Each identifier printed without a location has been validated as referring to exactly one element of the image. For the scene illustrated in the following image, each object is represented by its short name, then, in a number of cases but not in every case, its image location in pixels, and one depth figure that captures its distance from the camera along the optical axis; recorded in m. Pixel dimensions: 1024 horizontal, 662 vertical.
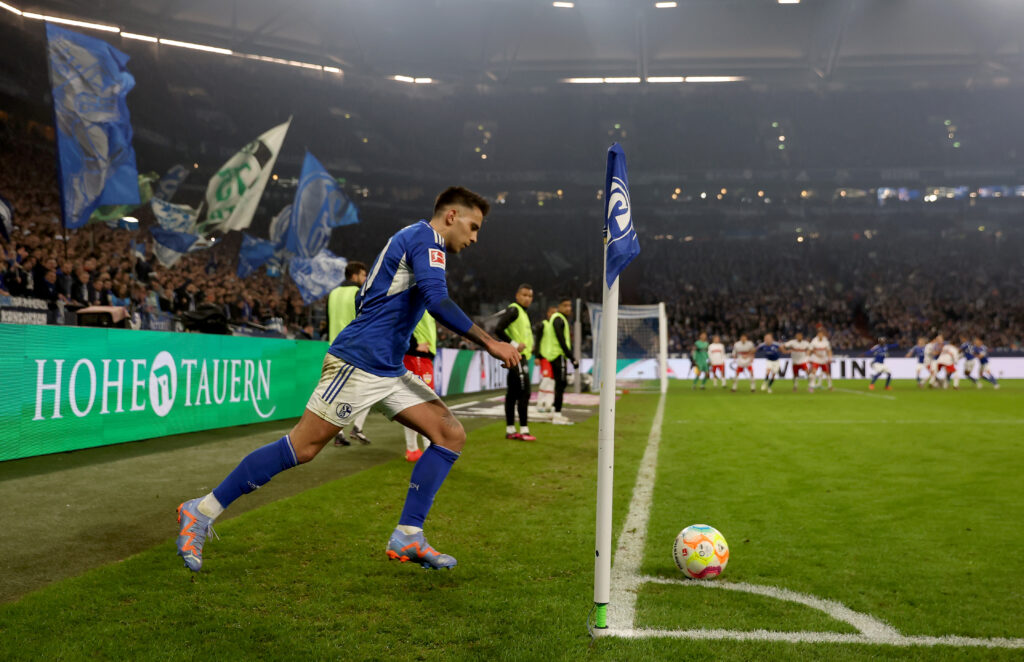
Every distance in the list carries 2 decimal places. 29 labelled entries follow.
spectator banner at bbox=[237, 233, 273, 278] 17.73
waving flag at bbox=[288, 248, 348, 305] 15.41
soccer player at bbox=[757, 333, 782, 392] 23.50
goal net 22.70
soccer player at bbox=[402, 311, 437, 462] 7.52
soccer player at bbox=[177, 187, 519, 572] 3.62
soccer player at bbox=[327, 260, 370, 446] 8.05
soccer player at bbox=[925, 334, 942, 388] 24.59
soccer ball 3.69
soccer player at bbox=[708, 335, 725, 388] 26.02
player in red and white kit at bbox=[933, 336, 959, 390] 24.28
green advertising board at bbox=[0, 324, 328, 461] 7.15
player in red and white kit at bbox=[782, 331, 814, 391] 23.64
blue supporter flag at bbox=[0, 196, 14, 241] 13.20
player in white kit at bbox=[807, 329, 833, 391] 23.48
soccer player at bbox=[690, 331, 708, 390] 26.08
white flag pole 2.79
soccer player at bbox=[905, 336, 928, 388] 24.92
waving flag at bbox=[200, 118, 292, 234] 14.39
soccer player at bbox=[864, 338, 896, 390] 24.61
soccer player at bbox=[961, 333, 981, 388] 27.12
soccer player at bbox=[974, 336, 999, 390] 25.58
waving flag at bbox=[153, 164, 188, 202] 17.41
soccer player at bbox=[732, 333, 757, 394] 26.45
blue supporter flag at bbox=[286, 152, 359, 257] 15.77
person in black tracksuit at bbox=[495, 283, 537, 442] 9.43
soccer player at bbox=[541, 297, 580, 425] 10.94
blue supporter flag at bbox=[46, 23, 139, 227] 10.12
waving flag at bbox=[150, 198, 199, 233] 15.30
